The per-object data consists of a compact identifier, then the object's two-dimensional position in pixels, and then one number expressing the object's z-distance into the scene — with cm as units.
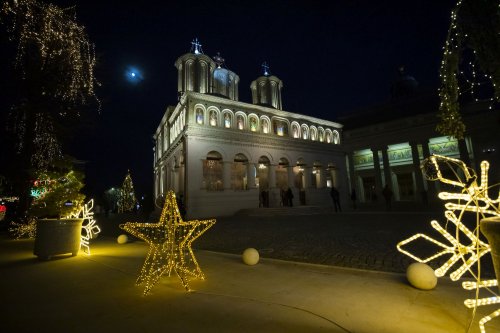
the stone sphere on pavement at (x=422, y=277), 397
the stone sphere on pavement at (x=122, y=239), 1014
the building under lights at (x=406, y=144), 3077
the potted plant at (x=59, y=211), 734
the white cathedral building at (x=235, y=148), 2302
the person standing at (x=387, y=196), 2202
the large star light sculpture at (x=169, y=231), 466
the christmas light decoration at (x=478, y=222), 232
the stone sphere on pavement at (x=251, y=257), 594
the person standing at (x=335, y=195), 2122
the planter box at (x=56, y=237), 726
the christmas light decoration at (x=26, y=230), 1294
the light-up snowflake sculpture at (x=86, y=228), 843
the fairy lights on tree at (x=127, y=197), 4444
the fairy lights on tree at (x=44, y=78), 949
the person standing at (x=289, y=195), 2403
